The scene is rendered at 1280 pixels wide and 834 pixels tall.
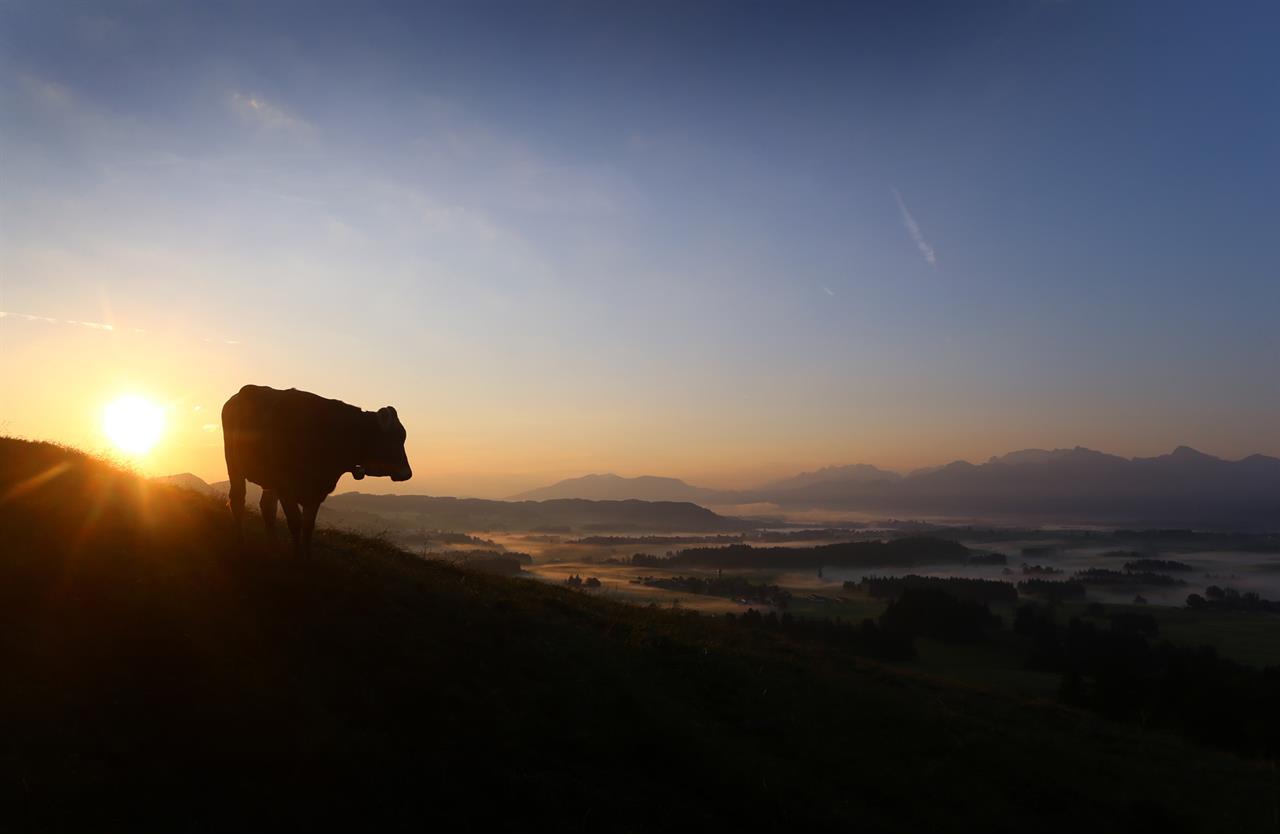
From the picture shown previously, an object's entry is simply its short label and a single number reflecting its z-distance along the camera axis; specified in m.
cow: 11.92
